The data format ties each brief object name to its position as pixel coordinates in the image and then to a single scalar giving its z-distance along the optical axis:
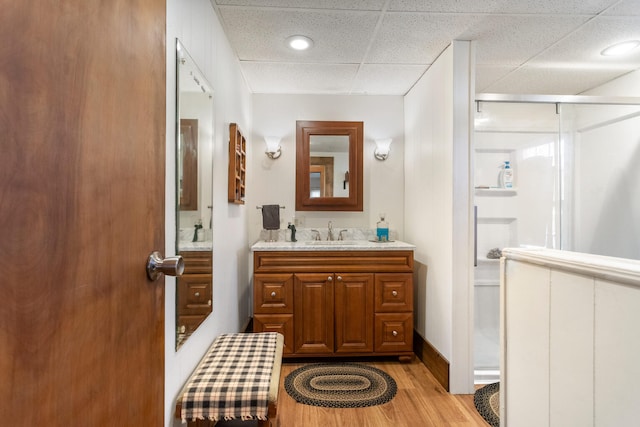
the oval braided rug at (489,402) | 1.73
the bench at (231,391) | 1.17
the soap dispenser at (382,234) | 2.83
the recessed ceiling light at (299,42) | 2.01
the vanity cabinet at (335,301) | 2.32
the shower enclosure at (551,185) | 2.40
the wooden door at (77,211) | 0.35
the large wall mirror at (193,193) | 1.21
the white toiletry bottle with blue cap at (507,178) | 2.50
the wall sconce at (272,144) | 2.88
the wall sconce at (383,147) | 2.93
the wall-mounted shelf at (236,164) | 2.04
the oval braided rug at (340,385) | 1.88
